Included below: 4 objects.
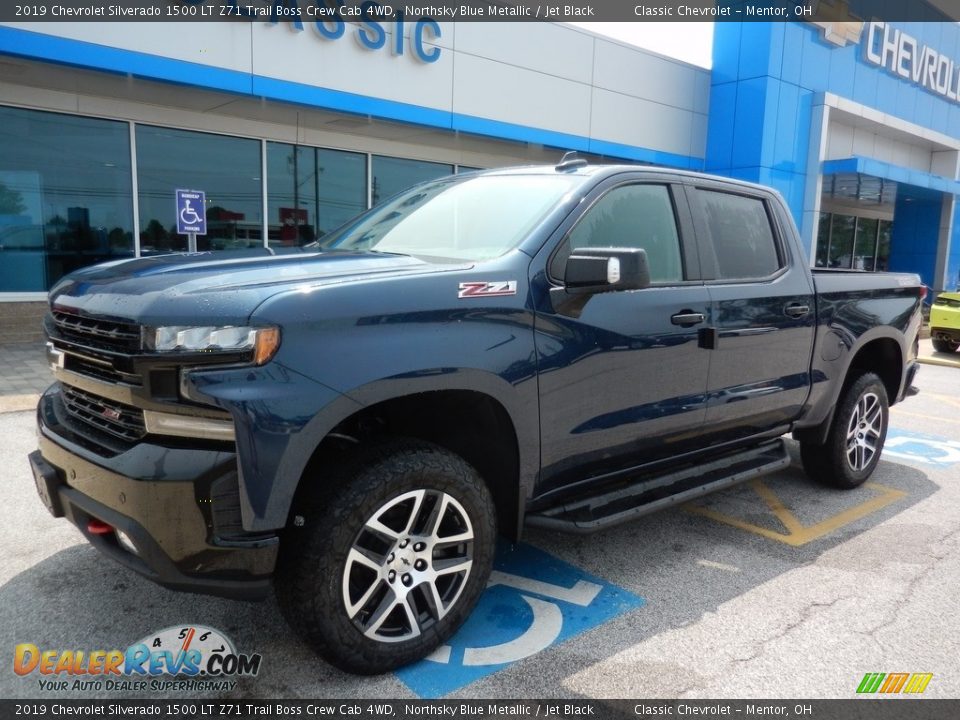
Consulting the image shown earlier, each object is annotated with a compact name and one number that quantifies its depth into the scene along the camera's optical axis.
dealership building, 9.78
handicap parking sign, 8.13
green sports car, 12.33
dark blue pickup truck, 2.21
